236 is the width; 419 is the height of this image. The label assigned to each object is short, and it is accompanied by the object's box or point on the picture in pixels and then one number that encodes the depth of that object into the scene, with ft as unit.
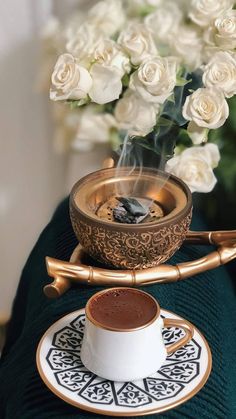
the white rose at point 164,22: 3.65
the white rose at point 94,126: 3.76
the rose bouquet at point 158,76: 3.30
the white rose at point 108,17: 3.69
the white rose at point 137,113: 3.45
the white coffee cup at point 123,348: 2.61
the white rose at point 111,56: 3.36
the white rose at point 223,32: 3.35
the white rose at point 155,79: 3.27
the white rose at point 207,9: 3.45
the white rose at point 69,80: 3.27
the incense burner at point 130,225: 2.94
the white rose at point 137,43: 3.40
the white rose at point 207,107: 3.29
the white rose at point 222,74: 3.30
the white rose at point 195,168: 3.49
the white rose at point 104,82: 3.34
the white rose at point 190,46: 3.54
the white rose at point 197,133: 3.40
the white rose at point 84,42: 3.44
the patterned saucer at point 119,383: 2.58
